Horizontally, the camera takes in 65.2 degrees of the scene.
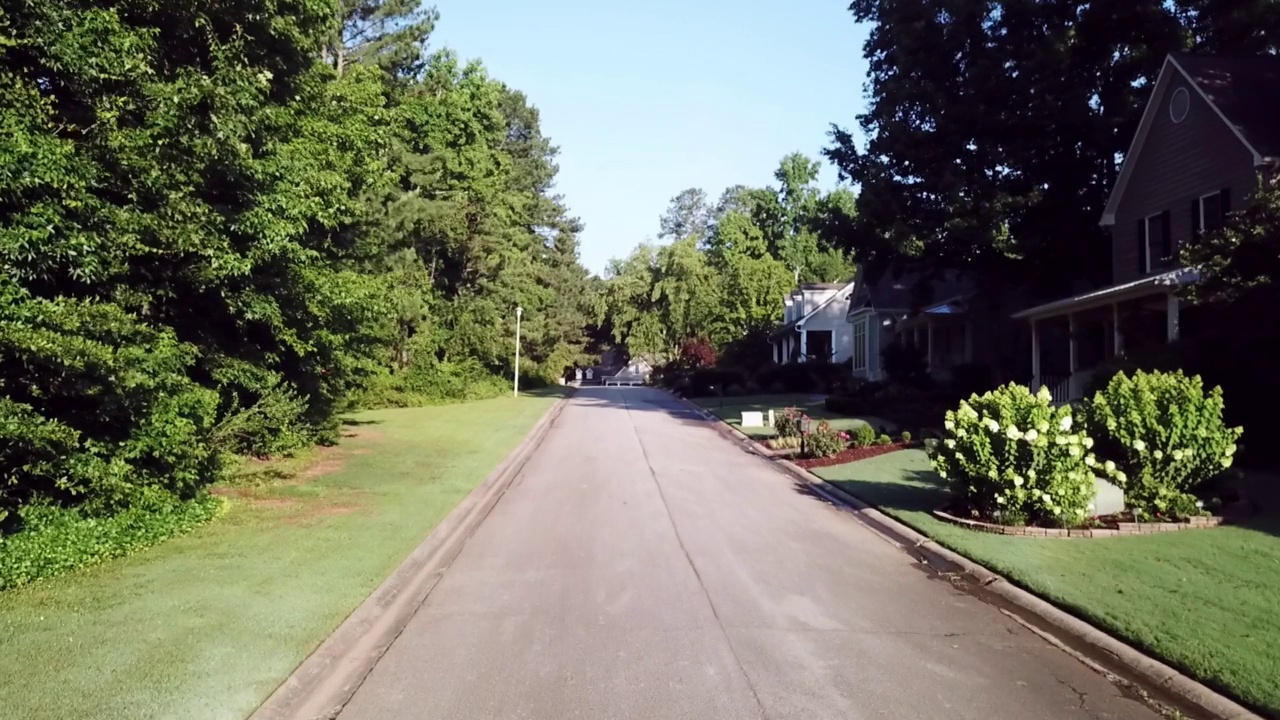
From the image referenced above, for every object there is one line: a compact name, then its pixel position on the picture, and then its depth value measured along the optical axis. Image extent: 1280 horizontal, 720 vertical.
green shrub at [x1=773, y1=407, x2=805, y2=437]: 24.25
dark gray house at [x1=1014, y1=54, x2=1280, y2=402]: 21.95
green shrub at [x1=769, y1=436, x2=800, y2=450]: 23.55
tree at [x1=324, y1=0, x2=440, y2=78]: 37.06
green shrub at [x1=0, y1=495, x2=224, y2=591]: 8.72
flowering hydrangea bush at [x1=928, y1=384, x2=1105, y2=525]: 11.63
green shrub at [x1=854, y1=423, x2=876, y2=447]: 21.88
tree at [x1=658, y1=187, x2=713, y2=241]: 132.62
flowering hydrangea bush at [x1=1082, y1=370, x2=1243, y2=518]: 12.01
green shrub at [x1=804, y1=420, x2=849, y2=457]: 21.34
